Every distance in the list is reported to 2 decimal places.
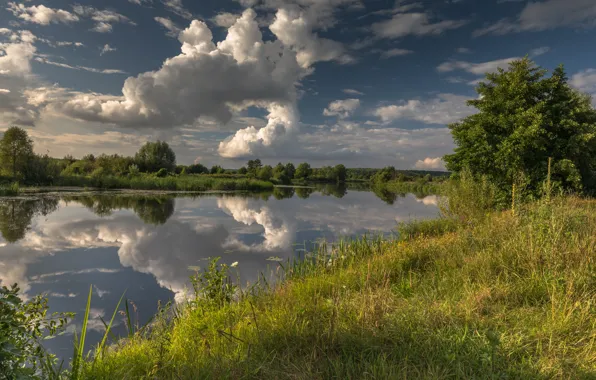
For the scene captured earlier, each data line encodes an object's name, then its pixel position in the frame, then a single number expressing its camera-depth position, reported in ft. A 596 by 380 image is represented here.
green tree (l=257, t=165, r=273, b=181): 204.74
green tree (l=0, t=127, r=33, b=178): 86.12
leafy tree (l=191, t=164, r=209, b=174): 204.74
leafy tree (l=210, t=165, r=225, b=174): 219.82
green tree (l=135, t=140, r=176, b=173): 159.83
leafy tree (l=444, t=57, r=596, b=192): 43.11
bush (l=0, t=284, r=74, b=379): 5.29
